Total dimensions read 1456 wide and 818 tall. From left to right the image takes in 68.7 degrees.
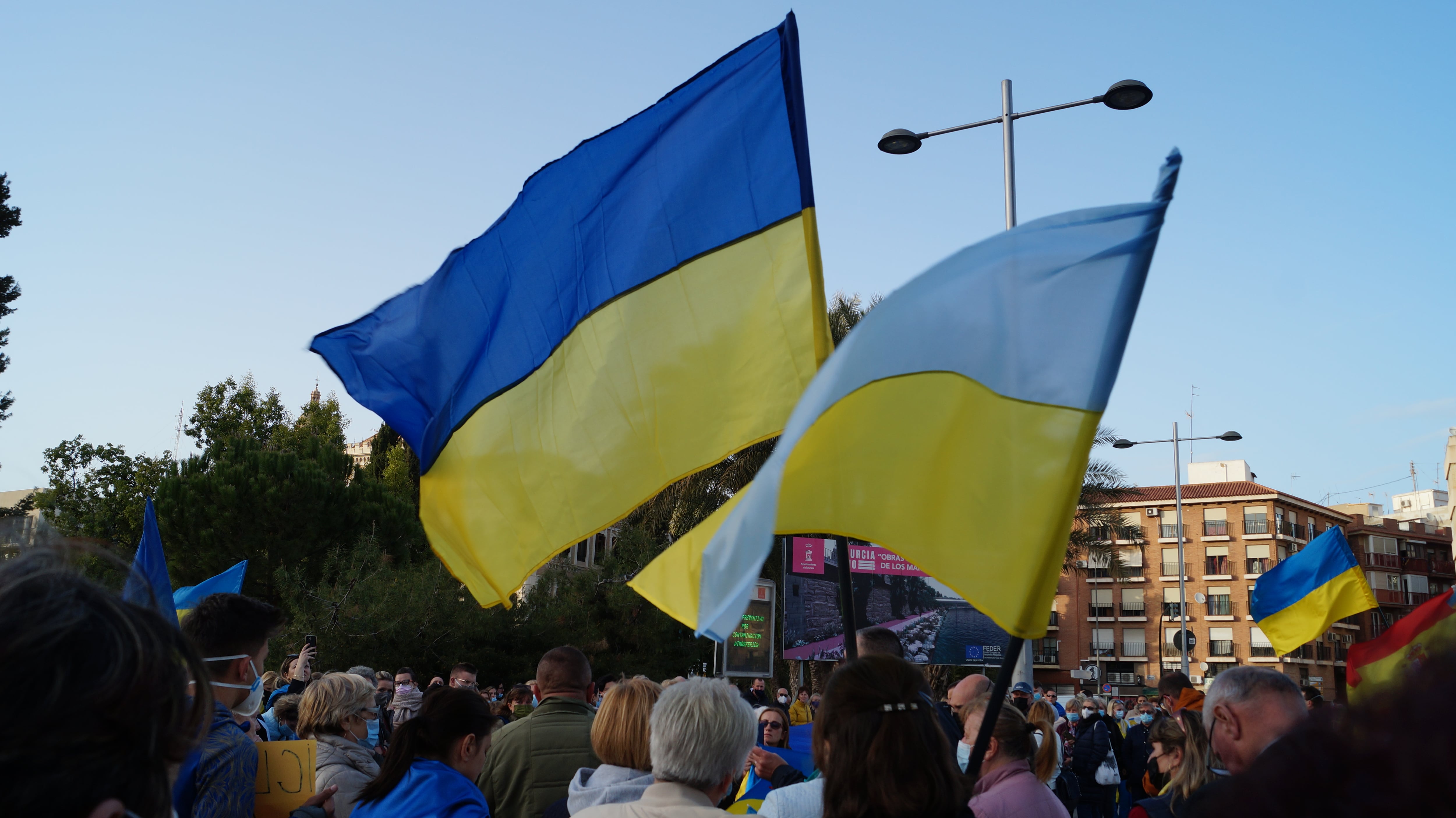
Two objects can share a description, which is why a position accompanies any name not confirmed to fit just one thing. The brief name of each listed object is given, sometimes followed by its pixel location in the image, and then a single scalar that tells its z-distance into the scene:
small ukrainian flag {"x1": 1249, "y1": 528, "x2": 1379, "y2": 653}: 11.93
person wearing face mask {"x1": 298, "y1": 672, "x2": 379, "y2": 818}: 4.68
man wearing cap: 11.42
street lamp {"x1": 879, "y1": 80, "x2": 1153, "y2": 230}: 11.80
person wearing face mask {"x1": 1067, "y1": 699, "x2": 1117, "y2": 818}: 10.67
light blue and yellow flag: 3.10
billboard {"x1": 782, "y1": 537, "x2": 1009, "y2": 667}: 21.41
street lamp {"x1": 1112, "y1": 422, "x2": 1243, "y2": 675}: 27.64
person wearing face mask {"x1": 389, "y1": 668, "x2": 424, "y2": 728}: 8.64
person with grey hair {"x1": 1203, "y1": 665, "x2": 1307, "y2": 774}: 3.29
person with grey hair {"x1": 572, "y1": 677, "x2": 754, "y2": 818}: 3.13
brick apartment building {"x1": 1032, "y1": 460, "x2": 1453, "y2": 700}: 79.81
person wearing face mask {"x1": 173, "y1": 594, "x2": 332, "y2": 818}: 3.31
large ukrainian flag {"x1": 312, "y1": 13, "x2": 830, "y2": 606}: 4.56
